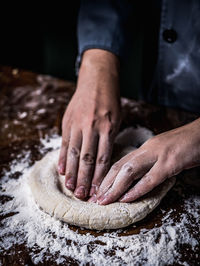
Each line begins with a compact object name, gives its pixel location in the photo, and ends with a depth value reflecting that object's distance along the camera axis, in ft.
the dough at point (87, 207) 1.60
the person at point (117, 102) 1.62
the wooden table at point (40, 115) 1.96
